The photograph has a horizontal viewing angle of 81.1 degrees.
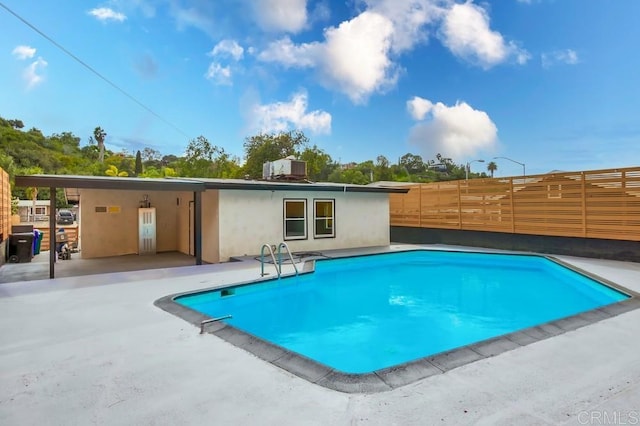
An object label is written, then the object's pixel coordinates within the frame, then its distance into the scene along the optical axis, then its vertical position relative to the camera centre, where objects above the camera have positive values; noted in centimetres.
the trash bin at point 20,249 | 1054 -89
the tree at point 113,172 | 3703 +455
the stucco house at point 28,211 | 2789 +51
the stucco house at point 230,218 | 1062 -8
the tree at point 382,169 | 5041 +624
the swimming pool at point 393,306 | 512 -173
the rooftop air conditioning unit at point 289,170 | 1381 +170
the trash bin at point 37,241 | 1240 -81
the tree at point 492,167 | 6925 +862
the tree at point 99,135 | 6556 +1446
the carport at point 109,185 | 742 +70
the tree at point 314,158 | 3750 +582
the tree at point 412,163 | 5962 +828
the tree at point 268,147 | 3556 +664
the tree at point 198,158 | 3712 +580
